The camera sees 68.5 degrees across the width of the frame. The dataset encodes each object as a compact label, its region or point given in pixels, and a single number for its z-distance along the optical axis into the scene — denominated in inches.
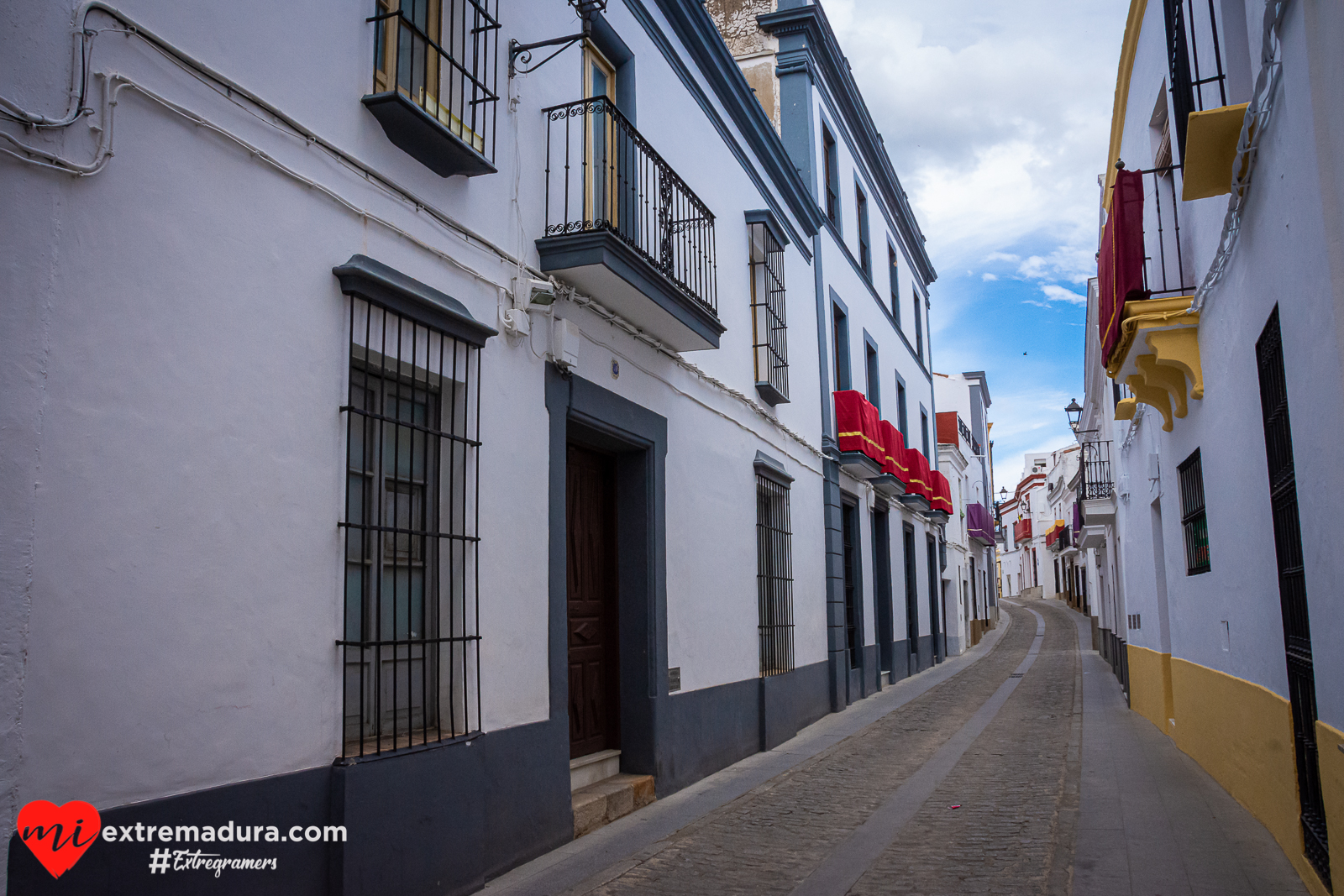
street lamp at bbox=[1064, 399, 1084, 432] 716.3
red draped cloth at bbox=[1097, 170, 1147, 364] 268.7
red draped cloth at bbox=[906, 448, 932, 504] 661.7
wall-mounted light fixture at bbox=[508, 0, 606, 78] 214.5
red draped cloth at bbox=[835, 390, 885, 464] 513.0
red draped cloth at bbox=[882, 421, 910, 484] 576.7
